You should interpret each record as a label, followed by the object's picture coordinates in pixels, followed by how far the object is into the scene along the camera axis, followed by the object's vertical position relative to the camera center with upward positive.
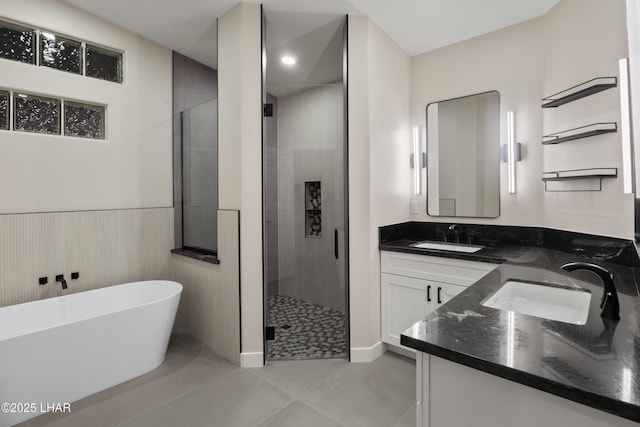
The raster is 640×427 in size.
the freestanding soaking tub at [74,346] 1.81 -0.88
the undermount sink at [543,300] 1.35 -0.44
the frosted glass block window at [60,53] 2.39 +1.24
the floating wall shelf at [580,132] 1.84 +0.46
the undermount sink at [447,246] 2.68 -0.35
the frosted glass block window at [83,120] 2.53 +0.75
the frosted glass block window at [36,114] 2.30 +0.74
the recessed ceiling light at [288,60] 3.16 +1.52
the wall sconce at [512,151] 2.62 +0.45
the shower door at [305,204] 2.64 +0.03
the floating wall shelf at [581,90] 1.78 +0.70
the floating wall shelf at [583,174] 1.84 +0.20
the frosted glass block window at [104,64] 2.64 +1.27
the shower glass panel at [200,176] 2.99 +0.33
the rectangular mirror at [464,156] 2.76 +0.46
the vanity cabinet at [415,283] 2.32 -0.61
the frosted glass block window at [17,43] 2.23 +1.22
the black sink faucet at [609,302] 1.06 -0.33
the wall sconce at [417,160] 3.11 +0.46
